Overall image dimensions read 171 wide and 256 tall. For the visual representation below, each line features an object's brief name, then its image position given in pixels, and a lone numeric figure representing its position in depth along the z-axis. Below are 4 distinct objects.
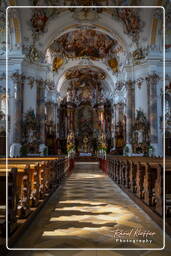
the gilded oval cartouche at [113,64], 30.16
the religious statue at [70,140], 29.66
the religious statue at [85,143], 39.65
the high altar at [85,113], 38.72
